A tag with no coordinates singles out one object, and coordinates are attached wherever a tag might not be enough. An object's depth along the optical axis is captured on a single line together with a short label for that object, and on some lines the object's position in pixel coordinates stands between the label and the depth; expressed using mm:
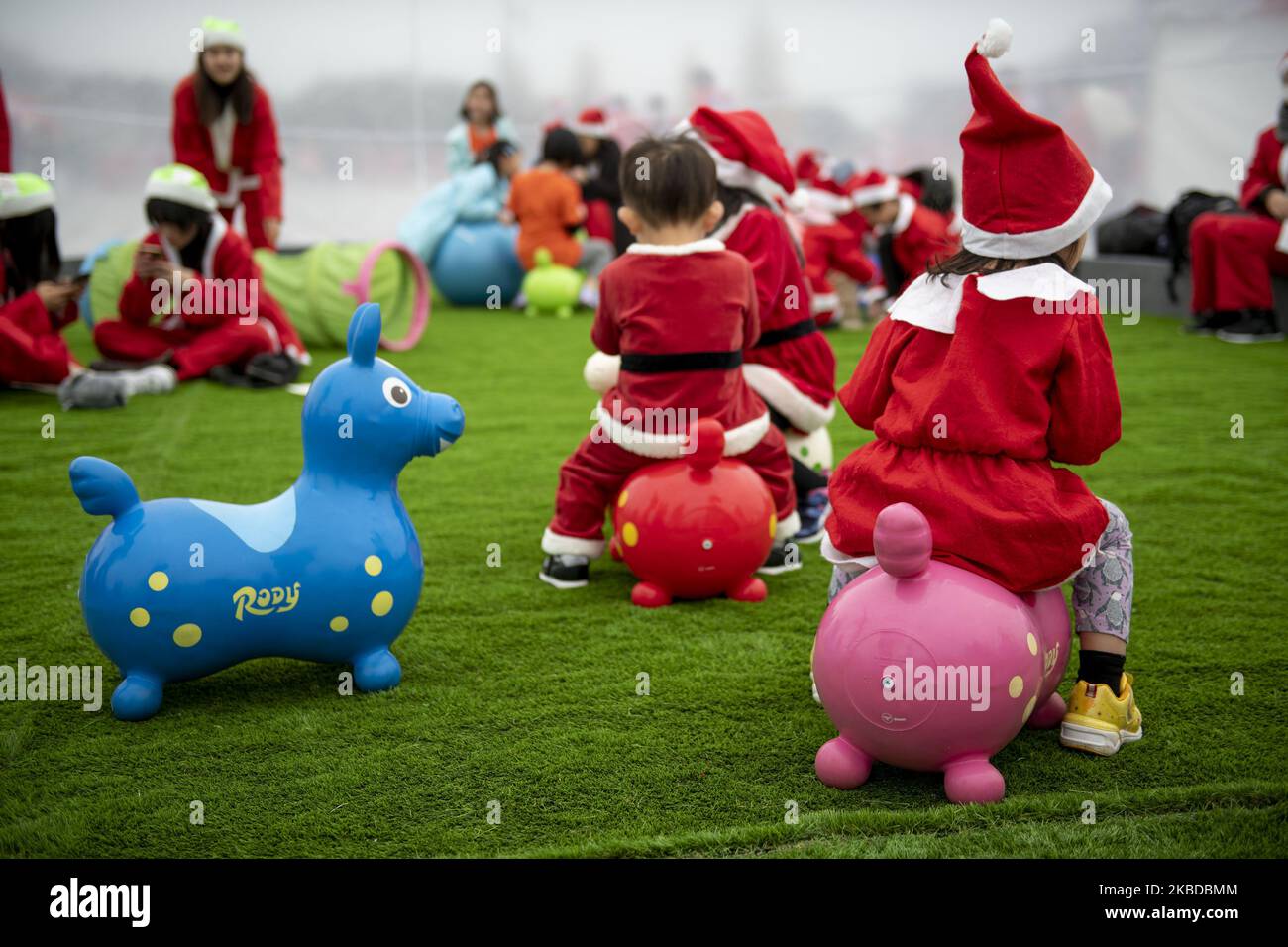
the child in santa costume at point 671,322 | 3219
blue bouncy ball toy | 9750
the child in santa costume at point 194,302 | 5781
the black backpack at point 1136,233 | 9672
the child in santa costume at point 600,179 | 10734
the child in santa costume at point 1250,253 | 7520
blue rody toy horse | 2432
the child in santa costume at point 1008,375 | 2156
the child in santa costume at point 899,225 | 8523
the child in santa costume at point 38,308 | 5664
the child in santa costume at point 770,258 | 3637
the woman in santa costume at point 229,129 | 6617
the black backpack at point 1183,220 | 8336
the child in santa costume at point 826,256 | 8227
